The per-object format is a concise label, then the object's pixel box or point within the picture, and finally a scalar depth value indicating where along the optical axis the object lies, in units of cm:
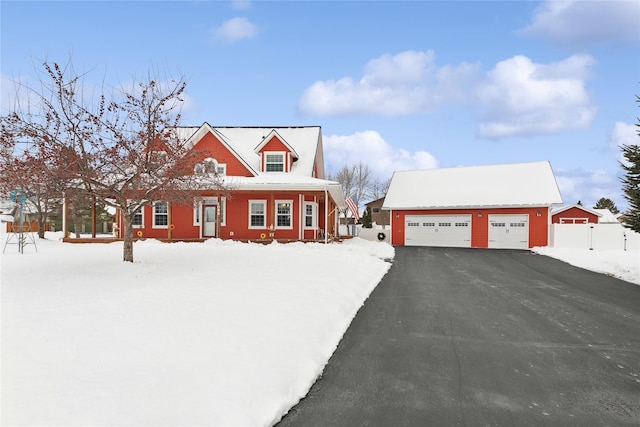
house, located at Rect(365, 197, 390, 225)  5546
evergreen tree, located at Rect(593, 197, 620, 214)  6284
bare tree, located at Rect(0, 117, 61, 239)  788
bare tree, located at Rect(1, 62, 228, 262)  825
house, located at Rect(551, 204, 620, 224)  3256
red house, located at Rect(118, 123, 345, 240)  2048
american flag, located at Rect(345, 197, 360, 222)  2622
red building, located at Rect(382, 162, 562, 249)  2467
